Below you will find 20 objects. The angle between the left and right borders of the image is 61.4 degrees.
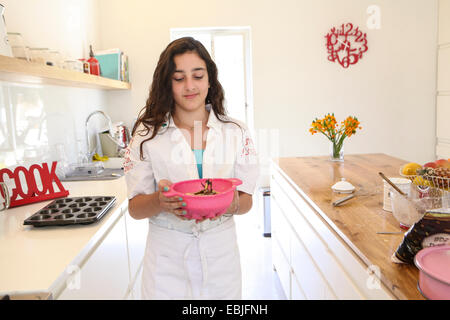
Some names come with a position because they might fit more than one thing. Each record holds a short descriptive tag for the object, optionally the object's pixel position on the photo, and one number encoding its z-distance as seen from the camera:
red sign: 1.69
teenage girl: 1.25
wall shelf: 1.49
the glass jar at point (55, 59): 1.94
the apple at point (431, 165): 1.50
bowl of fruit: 1.35
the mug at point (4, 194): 1.58
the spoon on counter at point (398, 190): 1.17
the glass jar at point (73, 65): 2.18
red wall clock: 3.71
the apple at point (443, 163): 1.46
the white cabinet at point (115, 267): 1.22
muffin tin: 1.42
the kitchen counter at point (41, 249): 0.99
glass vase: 2.64
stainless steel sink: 2.37
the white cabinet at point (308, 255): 1.18
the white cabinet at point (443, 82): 3.65
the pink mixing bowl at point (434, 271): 0.78
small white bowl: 1.77
